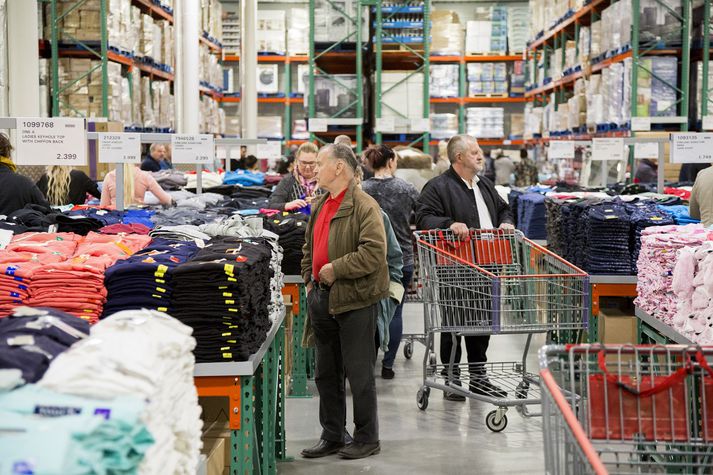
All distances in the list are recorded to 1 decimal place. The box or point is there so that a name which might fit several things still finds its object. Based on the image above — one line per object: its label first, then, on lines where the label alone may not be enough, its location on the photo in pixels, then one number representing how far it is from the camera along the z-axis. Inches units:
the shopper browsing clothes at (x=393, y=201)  302.8
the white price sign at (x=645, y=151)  352.2
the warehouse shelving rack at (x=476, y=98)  856.9
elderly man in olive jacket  207.3
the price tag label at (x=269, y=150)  493.8
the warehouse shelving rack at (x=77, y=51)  483.2
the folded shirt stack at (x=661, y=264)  200.5
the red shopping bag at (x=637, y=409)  113.7
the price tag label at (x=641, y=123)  450.0
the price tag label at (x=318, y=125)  556.7
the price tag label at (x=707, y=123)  443.7
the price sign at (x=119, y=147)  257.4
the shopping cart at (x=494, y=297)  234.5
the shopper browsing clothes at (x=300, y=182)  313.0
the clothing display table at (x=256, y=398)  156.8
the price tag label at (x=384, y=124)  558.3
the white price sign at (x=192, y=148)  295.3
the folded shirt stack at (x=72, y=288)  152.9
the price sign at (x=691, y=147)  293.1
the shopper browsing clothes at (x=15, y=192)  274.7
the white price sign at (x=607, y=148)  363.3
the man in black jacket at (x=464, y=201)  269.3
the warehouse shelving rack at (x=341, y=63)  564.1
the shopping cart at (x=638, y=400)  111.5
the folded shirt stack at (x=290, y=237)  266.2
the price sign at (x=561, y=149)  435.8
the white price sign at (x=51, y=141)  233.8
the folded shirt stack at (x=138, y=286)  155.3
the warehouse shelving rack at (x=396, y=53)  569.3
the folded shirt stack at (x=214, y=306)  156.5
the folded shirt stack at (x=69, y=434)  71.3
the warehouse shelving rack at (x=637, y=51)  456.4
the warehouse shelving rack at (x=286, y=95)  869.8
